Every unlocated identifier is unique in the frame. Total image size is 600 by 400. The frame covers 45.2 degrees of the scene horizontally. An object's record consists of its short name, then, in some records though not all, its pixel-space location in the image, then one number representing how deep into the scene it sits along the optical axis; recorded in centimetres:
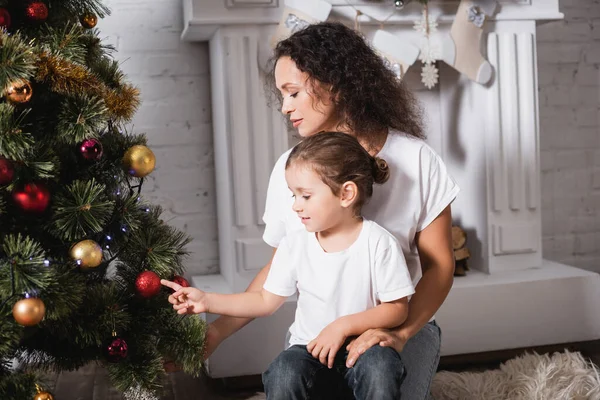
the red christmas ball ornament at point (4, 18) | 131
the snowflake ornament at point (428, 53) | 231
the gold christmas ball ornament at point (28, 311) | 117
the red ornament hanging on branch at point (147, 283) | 138
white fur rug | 183
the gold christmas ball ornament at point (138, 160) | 142
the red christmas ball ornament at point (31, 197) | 125
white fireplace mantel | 222
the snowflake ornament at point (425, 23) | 231
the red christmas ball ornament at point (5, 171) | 120
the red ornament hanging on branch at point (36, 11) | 137
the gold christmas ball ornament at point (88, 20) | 148
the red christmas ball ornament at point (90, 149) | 133
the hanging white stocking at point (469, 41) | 231
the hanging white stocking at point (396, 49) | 225
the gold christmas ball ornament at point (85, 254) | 129
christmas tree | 122
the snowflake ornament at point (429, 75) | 231
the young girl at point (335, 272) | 128
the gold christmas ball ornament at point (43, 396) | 127
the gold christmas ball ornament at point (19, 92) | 122
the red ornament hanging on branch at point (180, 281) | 145
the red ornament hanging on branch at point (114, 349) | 135
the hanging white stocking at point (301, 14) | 220
